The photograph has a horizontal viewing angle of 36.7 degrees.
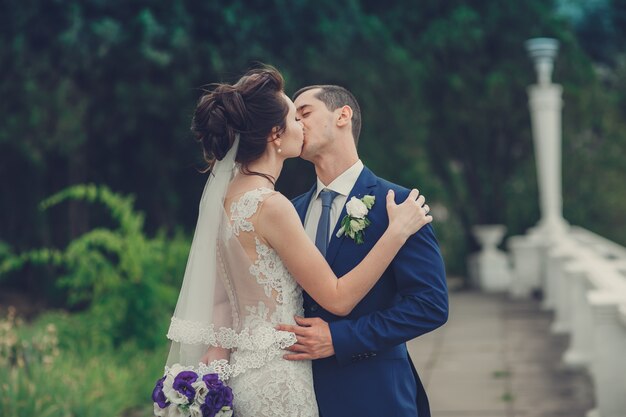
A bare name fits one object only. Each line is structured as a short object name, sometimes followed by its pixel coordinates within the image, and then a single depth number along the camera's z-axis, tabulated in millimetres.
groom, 3105
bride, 3094
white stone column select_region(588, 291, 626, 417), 5875
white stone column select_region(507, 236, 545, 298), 14047
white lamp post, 13414
